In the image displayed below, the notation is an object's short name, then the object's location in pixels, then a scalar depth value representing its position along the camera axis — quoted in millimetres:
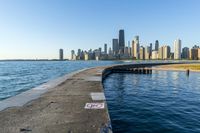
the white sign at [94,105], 8029
